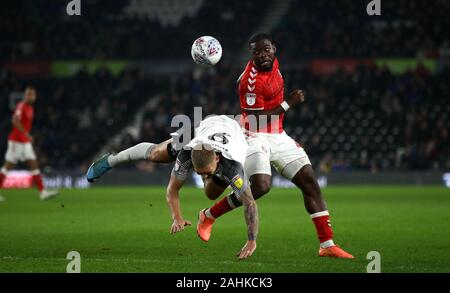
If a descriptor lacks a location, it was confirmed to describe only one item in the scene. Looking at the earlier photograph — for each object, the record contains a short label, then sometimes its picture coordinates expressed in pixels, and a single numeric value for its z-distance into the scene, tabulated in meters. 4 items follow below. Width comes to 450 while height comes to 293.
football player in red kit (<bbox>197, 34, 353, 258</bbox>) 10.89
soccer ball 11.49
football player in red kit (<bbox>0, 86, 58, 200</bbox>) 21.23
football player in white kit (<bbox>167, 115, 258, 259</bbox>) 9.88
